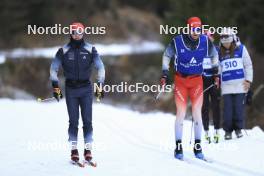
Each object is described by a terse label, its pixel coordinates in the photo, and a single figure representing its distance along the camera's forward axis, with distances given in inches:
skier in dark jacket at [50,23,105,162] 711.7
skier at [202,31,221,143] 893.8
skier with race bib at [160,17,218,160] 743.7
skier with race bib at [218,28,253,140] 887.7
